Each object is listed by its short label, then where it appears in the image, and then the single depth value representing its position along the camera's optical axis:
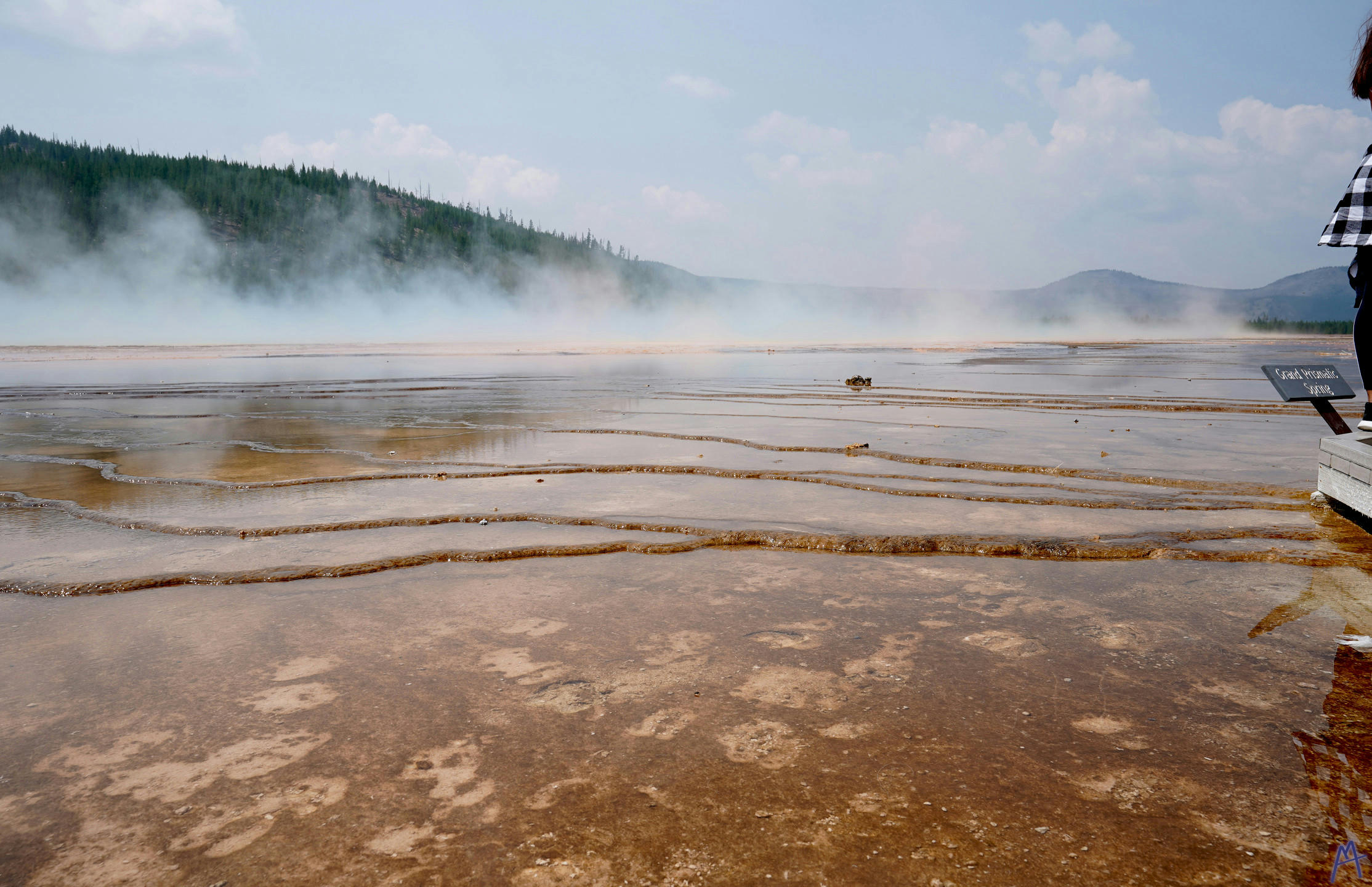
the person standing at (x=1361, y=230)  4.06
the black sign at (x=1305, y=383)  4.71
